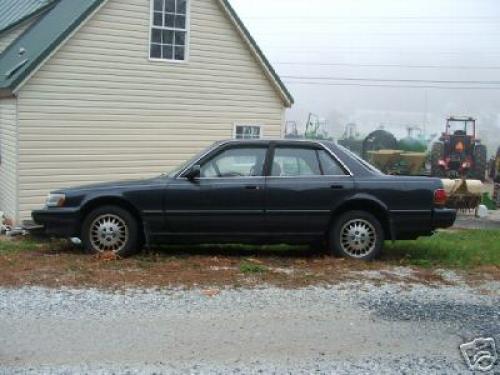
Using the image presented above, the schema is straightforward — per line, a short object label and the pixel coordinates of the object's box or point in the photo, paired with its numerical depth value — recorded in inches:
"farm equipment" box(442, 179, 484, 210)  692.1
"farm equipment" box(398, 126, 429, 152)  1370.6
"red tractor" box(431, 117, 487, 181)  1094.4
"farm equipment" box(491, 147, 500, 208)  808.9
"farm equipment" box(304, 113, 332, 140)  1389.0
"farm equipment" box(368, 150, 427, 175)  1116.5
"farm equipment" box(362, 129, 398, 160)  1333.7
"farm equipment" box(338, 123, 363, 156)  1450.5
